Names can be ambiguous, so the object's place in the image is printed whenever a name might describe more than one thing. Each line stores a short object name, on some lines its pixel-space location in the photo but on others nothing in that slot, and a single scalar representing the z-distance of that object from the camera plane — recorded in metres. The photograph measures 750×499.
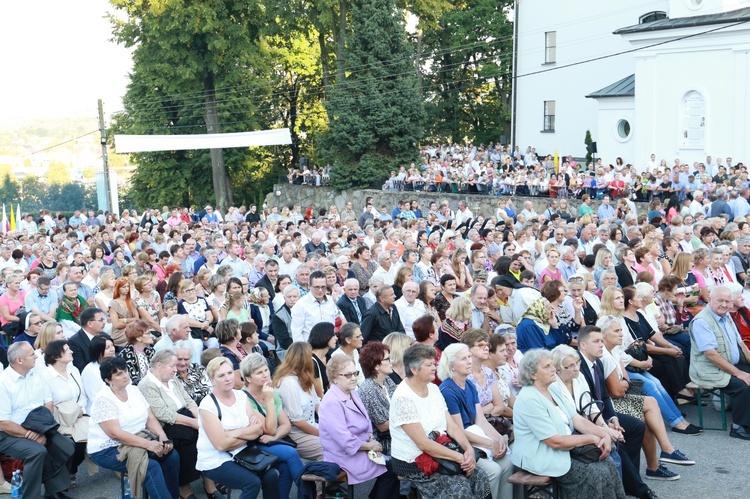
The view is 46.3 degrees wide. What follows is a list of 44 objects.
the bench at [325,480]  6.55
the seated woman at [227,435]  6.40
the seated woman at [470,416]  6.57
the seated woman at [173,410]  7.00
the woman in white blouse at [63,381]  7.30
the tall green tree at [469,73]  40.72
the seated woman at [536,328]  8.47
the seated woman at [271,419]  6.68
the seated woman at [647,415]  7.43
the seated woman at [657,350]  8.93
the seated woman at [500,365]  7.44
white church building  26.89
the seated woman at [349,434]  6.58
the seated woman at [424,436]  6.18
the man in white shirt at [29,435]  6.82
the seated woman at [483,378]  7.14
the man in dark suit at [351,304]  9.88
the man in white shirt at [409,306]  9.48
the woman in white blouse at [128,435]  6.51
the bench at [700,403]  8.55
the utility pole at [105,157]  31.05
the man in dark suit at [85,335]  8.18
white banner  32.12
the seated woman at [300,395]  7.06
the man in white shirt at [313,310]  9.41
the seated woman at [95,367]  7.46
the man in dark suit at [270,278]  11.20
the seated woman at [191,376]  7.43
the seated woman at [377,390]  6.86
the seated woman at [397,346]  7.23
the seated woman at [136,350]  7.80
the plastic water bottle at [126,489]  6.87
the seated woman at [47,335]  7.64
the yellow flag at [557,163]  32.96
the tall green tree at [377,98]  30.36
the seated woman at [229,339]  7.95
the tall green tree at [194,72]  33.56
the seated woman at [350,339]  7.70
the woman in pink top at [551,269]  11.13
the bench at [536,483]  6.36
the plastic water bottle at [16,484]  7.02
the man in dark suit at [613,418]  6.87
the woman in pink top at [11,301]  10.57
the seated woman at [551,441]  6.30
